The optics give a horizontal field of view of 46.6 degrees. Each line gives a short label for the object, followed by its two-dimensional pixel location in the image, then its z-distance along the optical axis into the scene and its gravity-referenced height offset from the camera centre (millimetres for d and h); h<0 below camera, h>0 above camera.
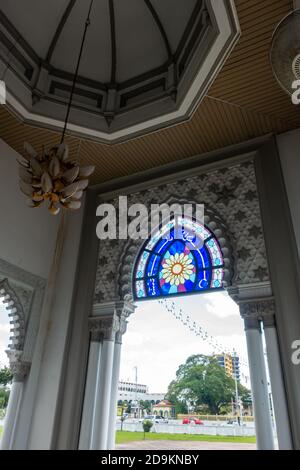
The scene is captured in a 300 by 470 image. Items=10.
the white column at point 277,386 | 2811 +345
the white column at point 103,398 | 3527 +263
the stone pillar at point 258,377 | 2876 +424
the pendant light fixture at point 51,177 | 2500 +1583
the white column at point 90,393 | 3570 +312
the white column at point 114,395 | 3674 +302
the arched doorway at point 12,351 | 3746 +724
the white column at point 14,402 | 3685 +211
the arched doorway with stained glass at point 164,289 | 3352 +1376
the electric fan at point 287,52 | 1686 +1673
